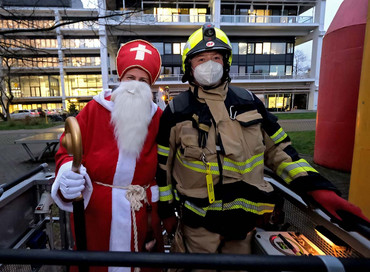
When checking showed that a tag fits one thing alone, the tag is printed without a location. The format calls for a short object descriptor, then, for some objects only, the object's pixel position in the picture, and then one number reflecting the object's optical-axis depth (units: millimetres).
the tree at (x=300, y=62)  46412
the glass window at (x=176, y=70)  28953
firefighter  1489
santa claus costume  1558
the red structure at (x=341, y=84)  4910
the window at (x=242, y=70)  29766
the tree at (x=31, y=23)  4297
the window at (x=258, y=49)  29766
